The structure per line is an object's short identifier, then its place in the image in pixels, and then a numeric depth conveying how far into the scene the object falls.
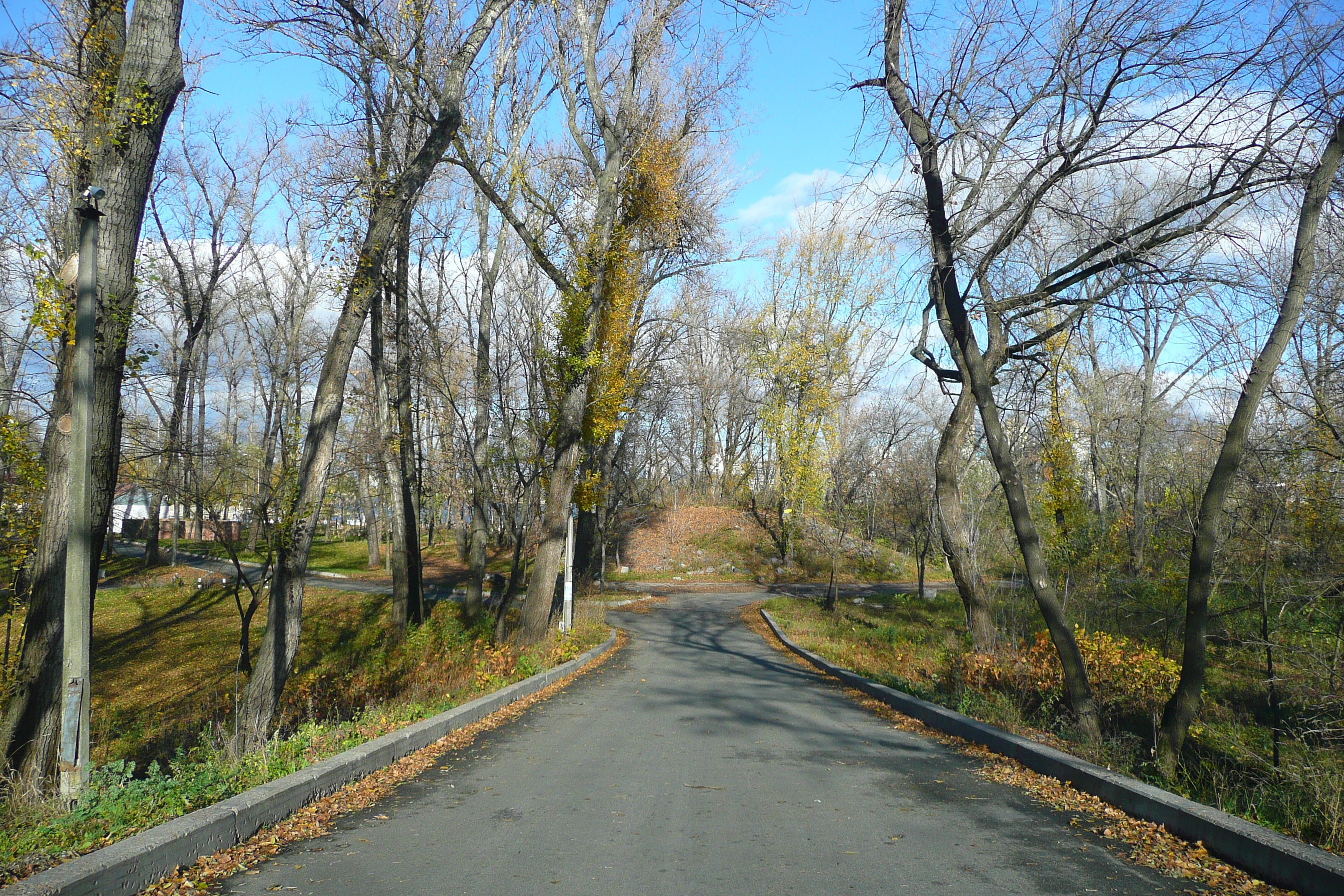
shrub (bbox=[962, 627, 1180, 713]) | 10.30
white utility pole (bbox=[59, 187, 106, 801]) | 5.56
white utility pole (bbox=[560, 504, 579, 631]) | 17.45
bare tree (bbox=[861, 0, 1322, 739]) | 7.99
